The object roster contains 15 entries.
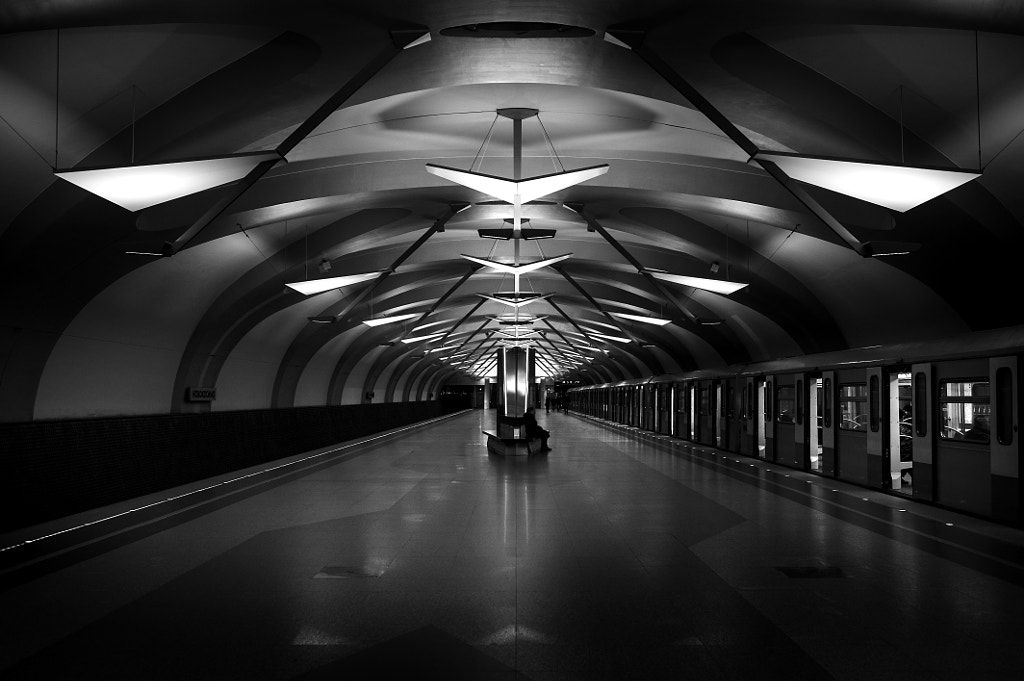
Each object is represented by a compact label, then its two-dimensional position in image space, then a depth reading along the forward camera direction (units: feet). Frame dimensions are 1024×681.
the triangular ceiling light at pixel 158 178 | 24.09
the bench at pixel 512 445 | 71.77
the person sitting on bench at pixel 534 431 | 76.74
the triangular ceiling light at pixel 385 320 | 71.09
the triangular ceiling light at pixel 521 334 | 143.64
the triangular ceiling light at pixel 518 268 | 55.72
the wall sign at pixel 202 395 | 58.65
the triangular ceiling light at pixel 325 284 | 47.80
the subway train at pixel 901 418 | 34.71
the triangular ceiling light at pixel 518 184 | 34.01
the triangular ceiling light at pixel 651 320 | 70.33
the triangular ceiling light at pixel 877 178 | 23.34
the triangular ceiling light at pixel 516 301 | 75.77
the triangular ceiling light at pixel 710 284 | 46.52
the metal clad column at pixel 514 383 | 131.13
